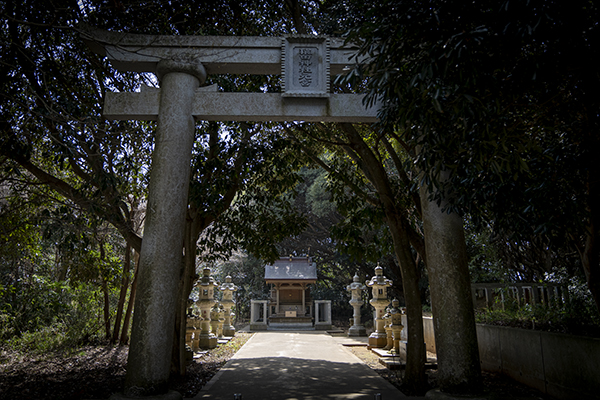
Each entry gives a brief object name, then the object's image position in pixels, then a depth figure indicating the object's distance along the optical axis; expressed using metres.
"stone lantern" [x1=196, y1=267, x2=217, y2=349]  11.66
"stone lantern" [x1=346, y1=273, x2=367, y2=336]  15.98
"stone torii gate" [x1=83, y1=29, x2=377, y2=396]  4.30
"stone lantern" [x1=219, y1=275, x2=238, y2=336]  15.28
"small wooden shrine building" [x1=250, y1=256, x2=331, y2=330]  20.64
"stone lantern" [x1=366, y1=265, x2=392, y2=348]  11.80
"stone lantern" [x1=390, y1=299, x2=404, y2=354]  10.27
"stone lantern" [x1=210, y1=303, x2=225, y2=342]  13.40
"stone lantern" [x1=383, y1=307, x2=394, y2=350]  10.95
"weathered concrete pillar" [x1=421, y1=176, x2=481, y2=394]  3.95
